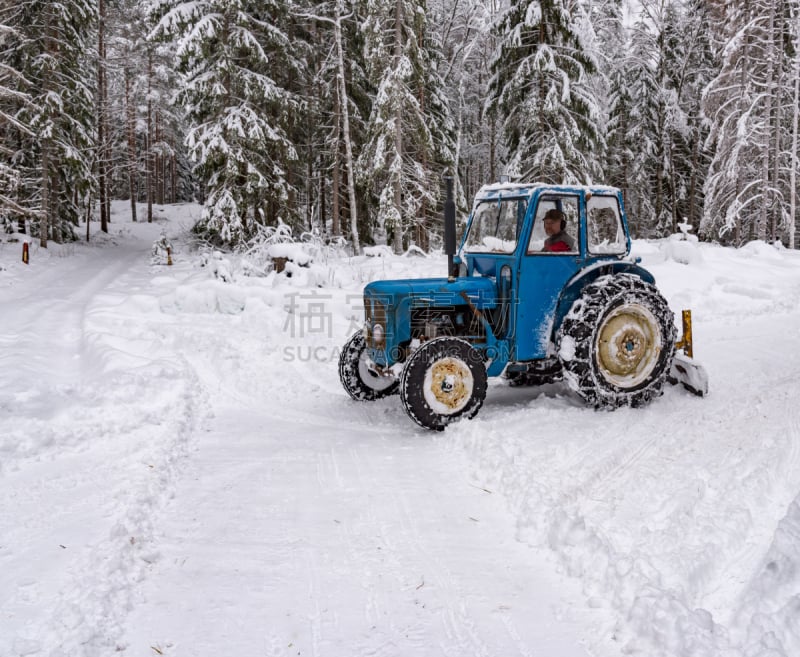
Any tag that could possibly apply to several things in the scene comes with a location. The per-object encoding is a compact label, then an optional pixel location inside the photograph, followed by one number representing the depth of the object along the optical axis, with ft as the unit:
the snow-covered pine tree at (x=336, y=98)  63.52
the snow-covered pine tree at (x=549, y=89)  53.67
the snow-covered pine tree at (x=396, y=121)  55.67
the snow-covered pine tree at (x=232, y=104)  55.31
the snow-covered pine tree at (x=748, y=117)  65.67
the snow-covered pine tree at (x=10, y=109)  53.70
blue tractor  19.15
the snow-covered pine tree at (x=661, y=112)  85.20
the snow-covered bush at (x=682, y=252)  44.75
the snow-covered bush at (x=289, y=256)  40.52
